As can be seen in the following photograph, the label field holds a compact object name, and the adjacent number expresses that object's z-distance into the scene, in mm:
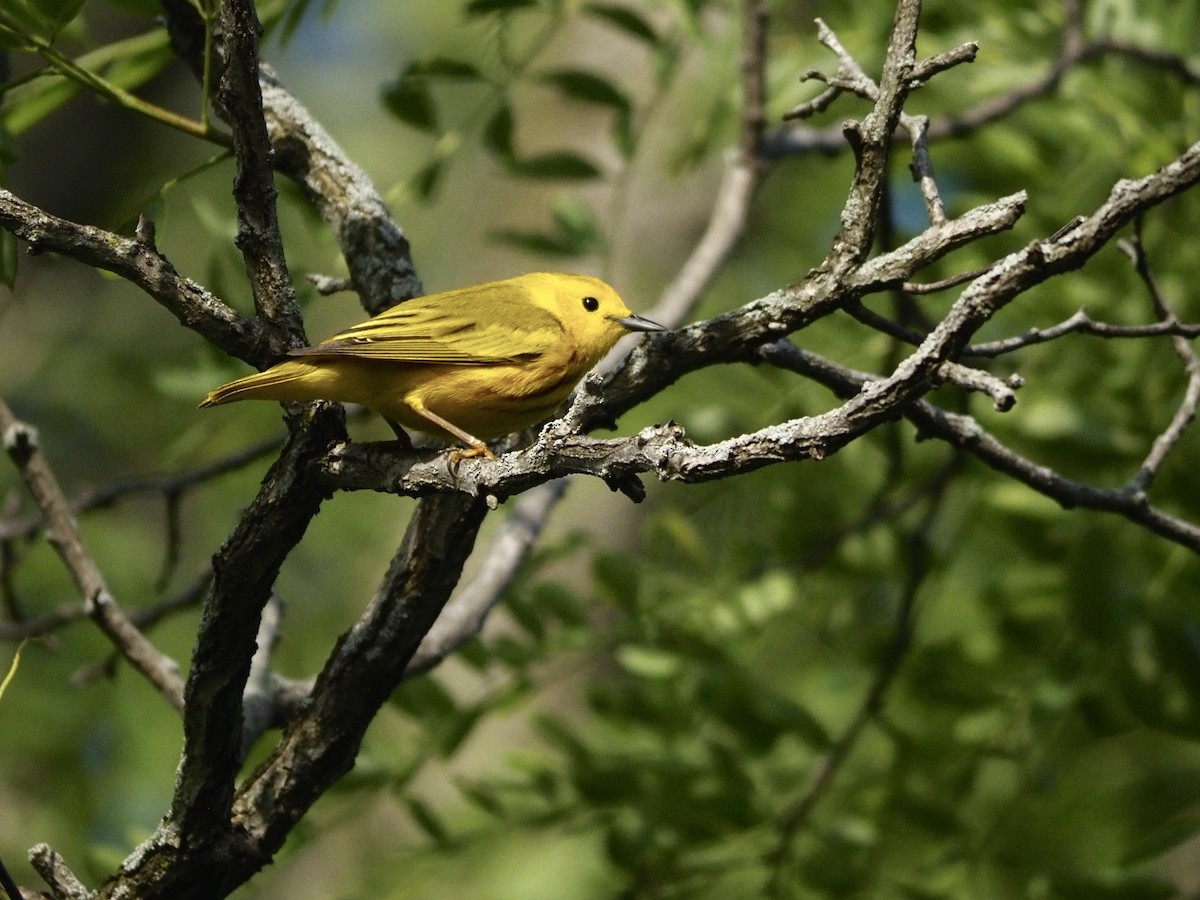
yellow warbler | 5586
